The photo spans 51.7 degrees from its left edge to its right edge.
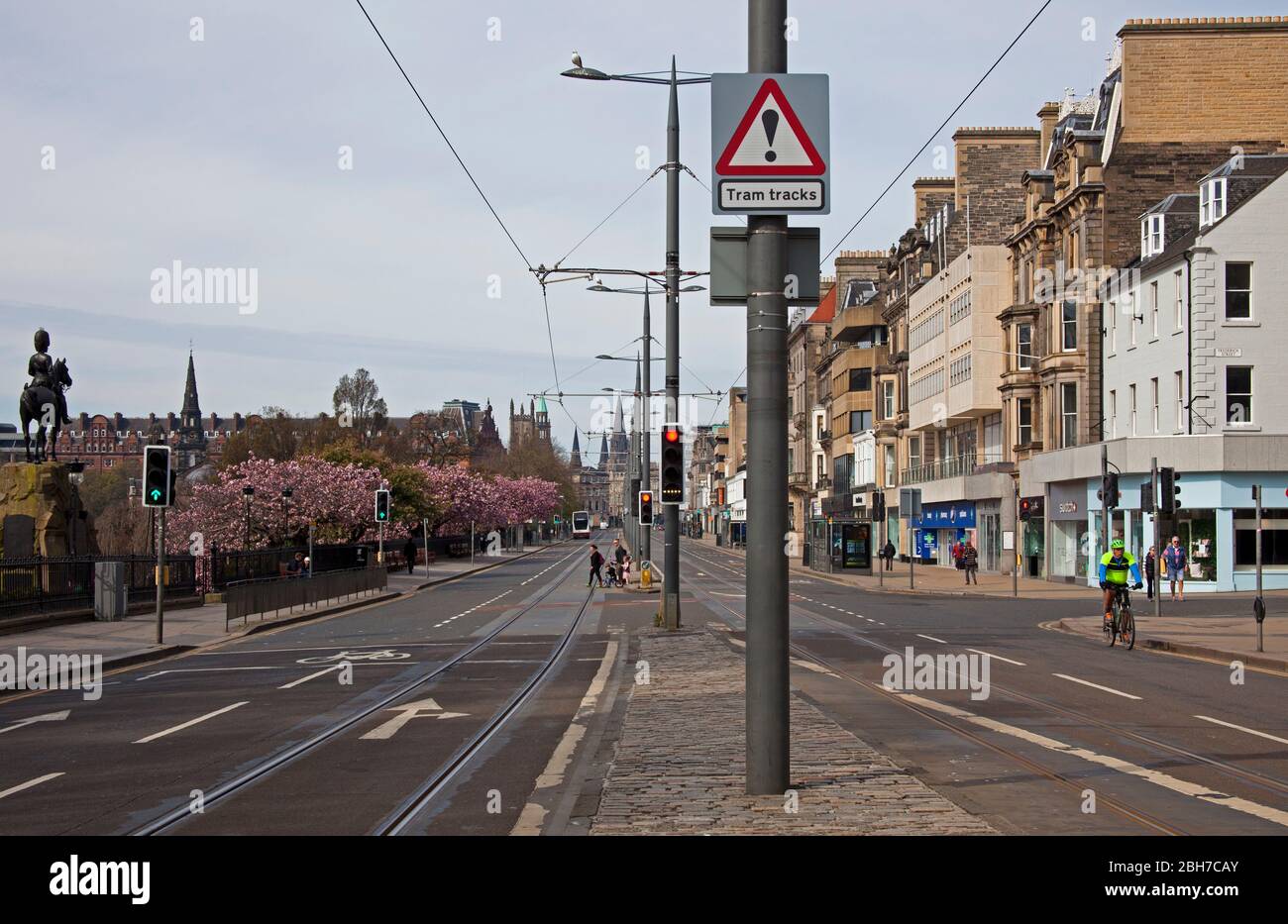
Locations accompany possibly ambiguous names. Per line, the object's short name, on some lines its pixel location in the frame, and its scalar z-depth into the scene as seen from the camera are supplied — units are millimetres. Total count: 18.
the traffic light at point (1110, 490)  34344
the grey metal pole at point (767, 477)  8344
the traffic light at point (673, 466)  24656
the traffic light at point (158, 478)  25688
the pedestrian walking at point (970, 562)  52750
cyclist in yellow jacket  24734
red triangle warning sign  8438
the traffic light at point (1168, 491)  30047
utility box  31625
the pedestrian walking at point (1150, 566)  34081
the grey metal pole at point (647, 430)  39016
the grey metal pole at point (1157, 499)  30734
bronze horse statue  35312
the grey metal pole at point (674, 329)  25562
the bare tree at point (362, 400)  123812
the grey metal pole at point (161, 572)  25188
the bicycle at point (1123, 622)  24859
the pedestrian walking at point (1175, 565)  40875
